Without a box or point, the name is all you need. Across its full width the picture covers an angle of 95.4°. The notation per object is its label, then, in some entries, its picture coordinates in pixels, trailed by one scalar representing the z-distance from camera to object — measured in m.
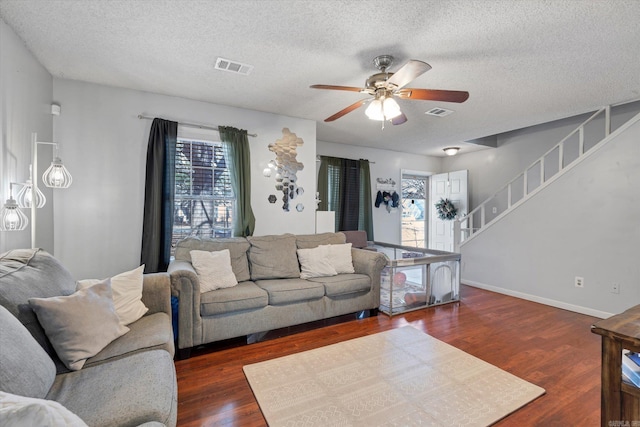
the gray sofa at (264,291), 2.49
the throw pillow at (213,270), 2.73
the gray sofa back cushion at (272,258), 3.25
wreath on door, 6.21
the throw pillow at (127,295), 1.95
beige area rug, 1.78
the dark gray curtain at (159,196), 3.32
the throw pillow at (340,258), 3.51
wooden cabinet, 1.09
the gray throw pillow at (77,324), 1.49
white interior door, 6.20
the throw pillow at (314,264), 3.36
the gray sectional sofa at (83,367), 1.12
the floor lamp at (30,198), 1.88
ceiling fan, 2.23
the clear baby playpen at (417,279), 3.54
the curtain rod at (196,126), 3.43
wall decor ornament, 4.16
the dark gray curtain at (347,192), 5.41
